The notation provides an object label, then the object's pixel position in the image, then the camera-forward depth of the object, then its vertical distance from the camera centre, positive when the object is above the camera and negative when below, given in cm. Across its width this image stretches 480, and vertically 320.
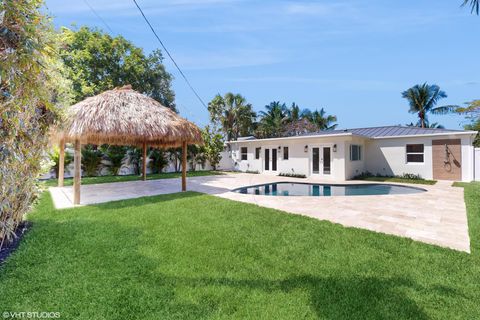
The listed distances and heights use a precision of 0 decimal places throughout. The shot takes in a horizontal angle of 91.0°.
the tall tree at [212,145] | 2098 +150
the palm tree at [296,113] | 3372 +699
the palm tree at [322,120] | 3359 +596
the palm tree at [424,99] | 2673 +716
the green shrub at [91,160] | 1563 +13
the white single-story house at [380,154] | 1366 +49
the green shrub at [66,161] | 1469 +7
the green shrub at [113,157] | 1653 +35
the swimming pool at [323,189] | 1118 -145
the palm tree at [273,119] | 3225 +583
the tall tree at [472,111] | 1037 +228
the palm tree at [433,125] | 3015 +474
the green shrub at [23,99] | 244 +89
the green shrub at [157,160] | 1853 +14
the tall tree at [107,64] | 1558 +693
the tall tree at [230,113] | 2975 +624
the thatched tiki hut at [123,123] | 756 +142
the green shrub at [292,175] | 1693 -100
